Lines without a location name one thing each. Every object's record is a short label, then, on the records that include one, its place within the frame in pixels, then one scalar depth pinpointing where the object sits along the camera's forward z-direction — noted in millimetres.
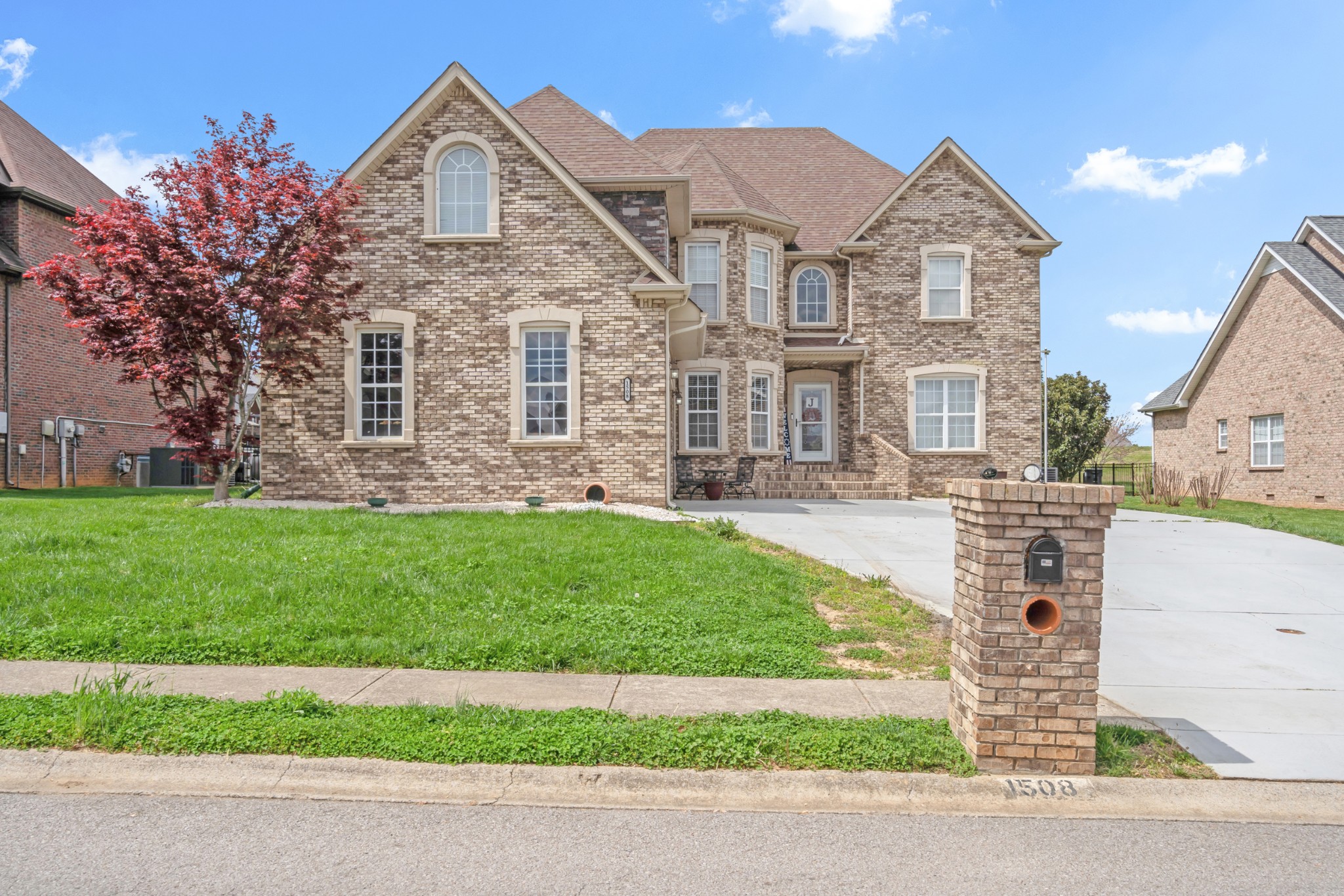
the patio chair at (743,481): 19969
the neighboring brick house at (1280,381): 22547
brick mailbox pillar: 4316
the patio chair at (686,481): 19625
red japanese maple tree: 13336
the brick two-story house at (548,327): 15102
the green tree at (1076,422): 32281
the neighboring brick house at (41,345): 21641
